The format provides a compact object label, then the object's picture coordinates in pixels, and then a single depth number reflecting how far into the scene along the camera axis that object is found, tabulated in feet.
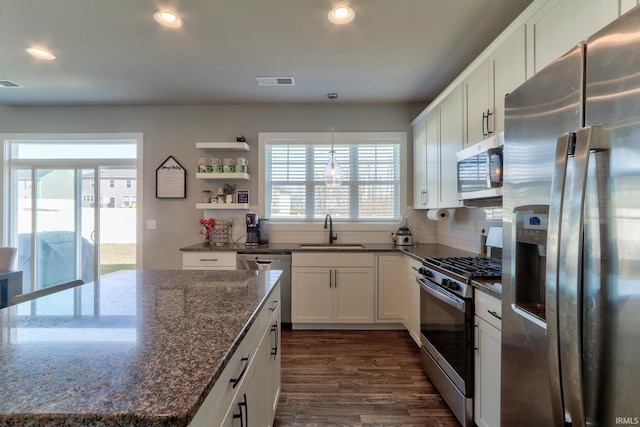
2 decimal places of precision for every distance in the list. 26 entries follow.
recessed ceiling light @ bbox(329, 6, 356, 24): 6.47
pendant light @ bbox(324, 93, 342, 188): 9.55
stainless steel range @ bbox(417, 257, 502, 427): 5.51
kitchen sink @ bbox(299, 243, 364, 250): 11.87
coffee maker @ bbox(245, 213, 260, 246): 11.44
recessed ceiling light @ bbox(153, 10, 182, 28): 6.62
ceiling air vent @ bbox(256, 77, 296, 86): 9.78
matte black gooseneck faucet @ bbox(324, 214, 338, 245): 12.03
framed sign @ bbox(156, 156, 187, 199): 12.28
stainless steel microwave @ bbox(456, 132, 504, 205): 5.61
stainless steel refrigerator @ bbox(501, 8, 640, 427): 2.23
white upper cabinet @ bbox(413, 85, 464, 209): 8.15
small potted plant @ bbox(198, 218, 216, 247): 11.71
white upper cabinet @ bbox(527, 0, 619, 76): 3.95
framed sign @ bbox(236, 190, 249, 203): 12.11
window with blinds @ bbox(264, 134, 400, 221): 12.38
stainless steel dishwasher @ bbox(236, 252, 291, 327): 10.31
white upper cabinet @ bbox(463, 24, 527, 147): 5.57
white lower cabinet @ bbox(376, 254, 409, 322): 10.32
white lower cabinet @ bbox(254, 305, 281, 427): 4.26
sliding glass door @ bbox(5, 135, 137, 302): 12.55
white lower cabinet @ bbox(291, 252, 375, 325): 10.34
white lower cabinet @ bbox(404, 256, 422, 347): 8.75
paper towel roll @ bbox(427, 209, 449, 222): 9.51
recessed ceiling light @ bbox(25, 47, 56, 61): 8.13
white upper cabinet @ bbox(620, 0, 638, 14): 3.51
